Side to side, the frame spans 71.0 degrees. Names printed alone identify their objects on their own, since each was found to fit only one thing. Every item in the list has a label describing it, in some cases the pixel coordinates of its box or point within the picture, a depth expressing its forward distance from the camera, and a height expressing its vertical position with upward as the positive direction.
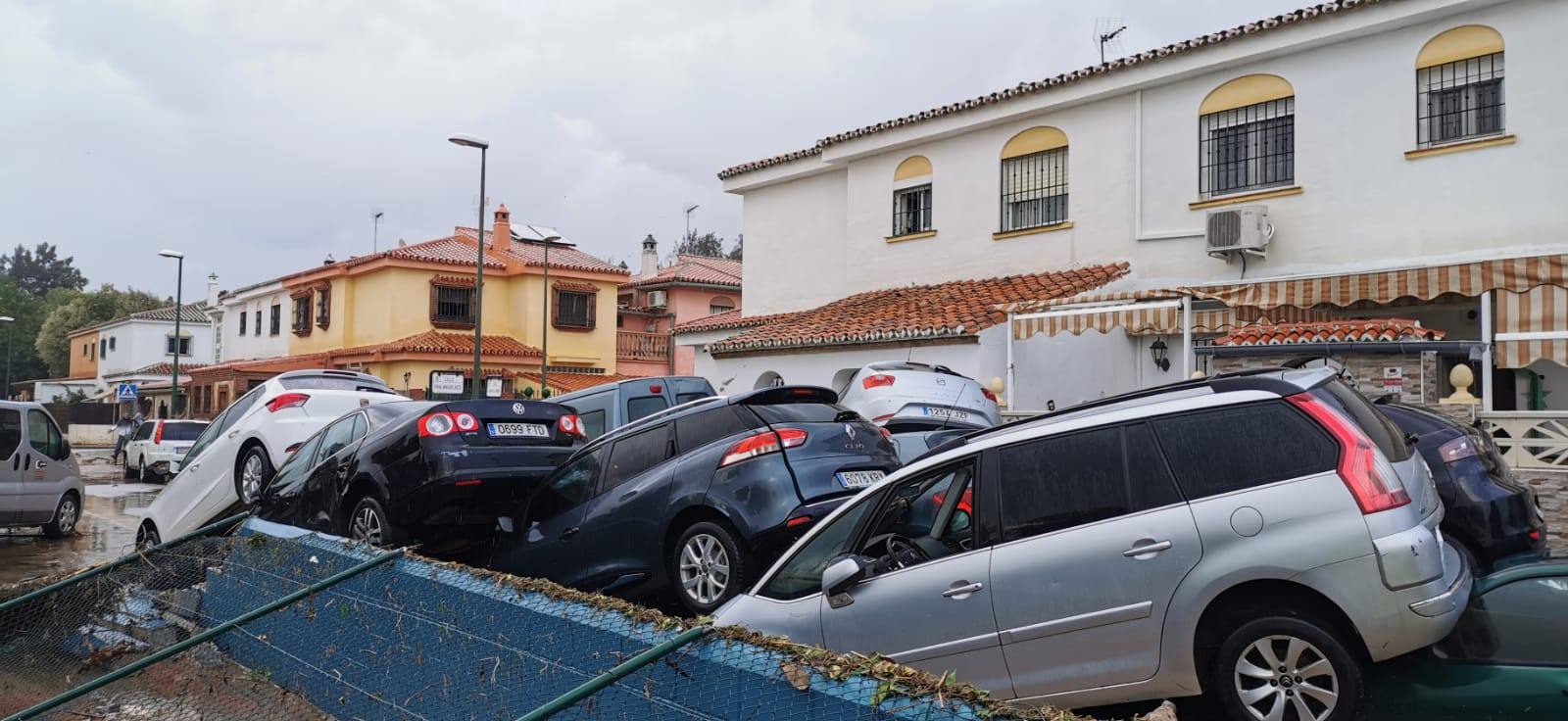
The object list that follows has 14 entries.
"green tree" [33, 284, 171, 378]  74.31 +4.25
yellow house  35.00 +2.51
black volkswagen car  8.55 -0.68
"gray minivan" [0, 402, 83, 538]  14.41 -1.22
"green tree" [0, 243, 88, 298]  106.06 +10.73
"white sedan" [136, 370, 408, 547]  12.54 -0.91
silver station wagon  4.34 -0.71
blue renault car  7.10 -0.72
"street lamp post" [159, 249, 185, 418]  34.59 +2.82
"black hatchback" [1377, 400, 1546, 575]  6.20 -0.60
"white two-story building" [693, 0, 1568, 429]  13.62 +2.89
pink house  40.84 +3.01
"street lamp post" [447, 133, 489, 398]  20.67 +2.84
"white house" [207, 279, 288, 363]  42.38 +2.51
